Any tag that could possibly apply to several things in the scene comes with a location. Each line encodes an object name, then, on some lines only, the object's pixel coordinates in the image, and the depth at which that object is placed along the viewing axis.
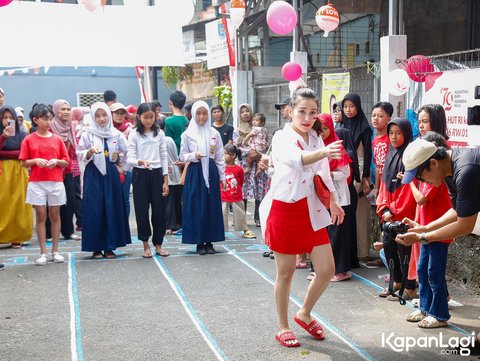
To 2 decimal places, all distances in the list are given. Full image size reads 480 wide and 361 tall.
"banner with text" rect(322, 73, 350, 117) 8.86
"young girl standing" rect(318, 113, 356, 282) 5.84
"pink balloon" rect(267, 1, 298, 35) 8.84
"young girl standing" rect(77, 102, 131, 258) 7.29
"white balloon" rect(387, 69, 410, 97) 7.03
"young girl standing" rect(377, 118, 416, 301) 5.47
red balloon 7.01
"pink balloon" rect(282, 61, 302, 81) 9.37
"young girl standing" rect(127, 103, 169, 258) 7.39
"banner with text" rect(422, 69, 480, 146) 6.20
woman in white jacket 4.44
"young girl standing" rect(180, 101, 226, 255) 7.58
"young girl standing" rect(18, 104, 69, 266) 7.10
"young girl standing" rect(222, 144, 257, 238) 8.53
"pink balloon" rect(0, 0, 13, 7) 5.90
